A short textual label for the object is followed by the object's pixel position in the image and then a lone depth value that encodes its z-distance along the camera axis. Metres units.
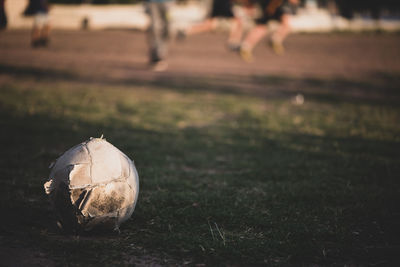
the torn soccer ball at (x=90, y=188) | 2.81
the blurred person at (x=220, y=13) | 12.68
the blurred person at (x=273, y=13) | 12.57
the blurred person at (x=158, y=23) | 10.59
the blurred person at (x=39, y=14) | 13.67
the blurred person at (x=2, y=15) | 9.31
